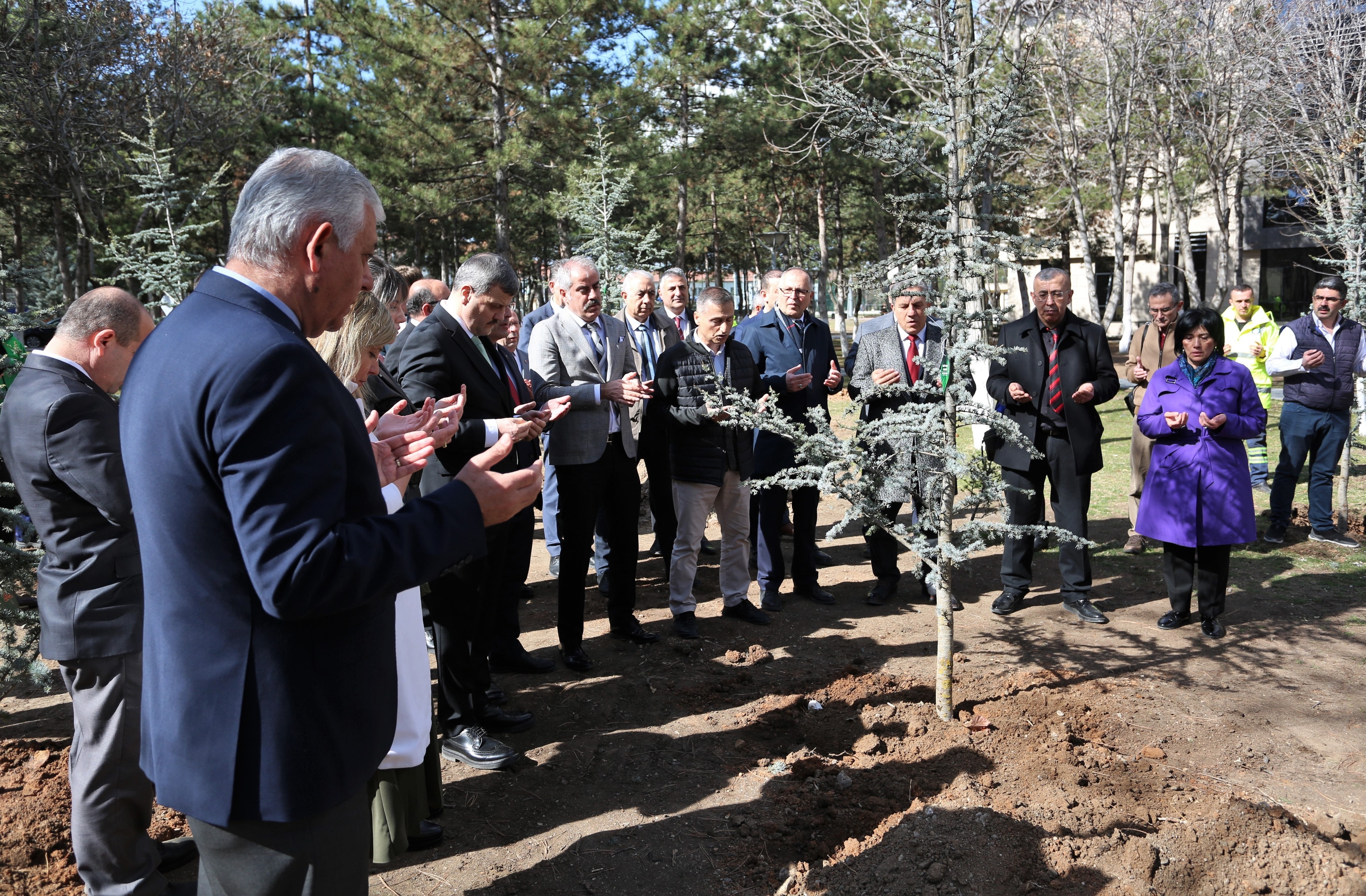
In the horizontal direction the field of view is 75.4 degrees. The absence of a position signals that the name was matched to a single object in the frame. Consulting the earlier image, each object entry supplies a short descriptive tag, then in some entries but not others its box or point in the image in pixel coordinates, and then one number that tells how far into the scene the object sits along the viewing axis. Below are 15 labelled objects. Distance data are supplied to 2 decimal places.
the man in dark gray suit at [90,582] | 2.89
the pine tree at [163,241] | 8.67
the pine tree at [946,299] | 3.97
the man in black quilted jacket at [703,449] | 5.68
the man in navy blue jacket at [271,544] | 1.52
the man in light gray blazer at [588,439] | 5.04
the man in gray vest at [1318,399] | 7.39
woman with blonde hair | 2.62
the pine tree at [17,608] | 3.72
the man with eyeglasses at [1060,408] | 5.84
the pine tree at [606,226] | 12.13
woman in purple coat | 5.36
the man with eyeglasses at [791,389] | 6.41
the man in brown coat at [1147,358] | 7.30
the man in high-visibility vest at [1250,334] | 8.55
